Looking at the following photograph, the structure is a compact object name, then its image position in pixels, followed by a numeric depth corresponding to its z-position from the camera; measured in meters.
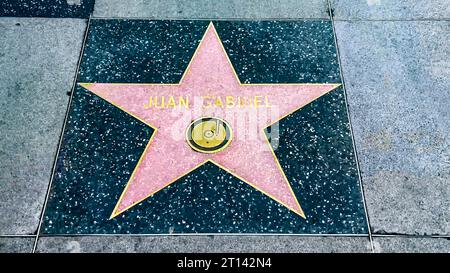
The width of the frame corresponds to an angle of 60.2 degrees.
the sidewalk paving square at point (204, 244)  2.56
